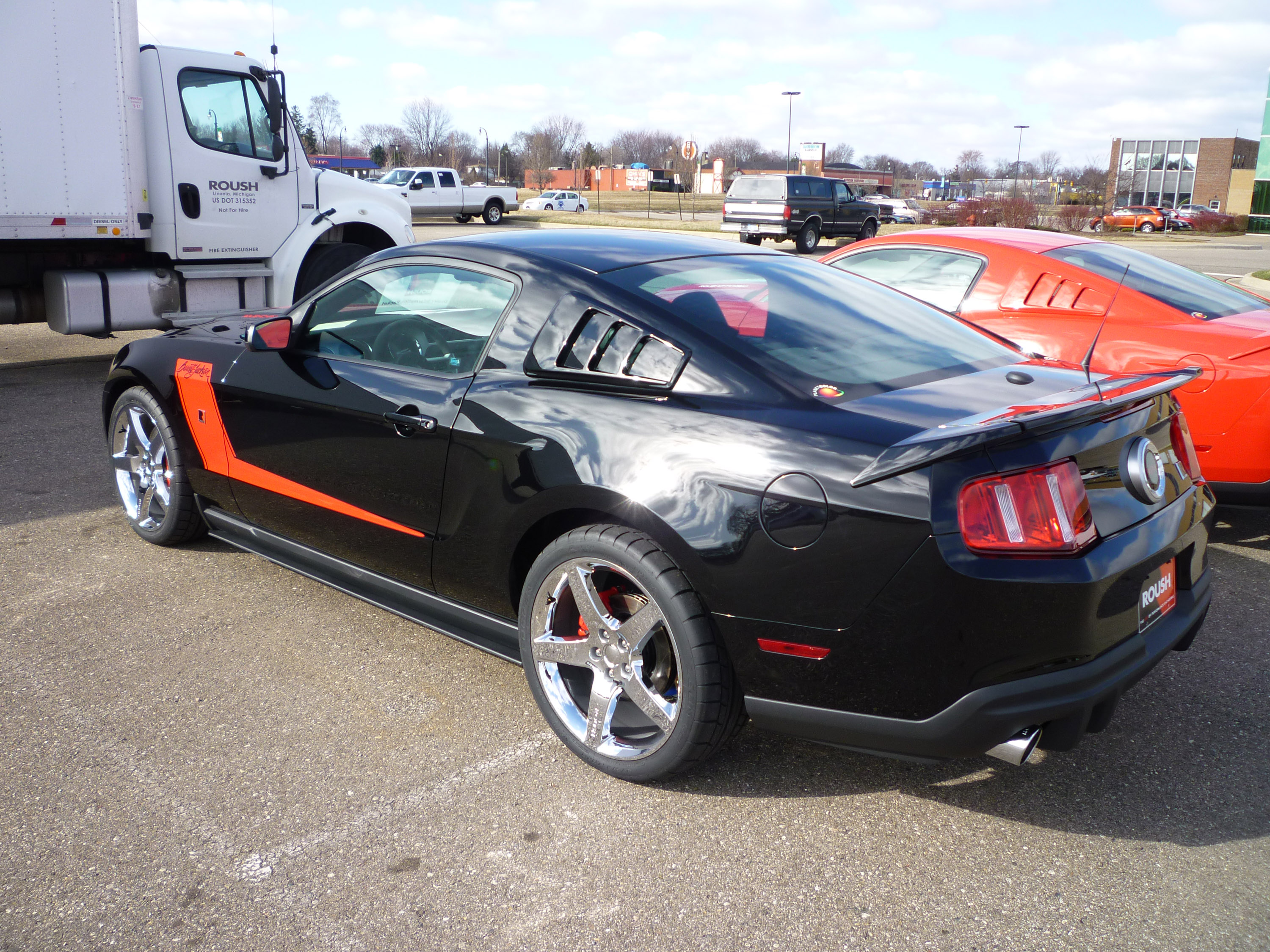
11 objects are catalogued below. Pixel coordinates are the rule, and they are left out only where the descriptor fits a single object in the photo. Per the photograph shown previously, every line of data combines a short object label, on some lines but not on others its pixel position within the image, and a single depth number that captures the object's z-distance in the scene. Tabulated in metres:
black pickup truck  28.98
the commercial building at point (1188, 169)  85.69
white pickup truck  37.16
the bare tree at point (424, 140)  98.00
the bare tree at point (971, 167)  105.12
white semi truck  8.06
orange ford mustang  4.55
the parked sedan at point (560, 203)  57.16
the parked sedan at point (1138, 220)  53.09
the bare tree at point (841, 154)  130.62
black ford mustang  2.42
